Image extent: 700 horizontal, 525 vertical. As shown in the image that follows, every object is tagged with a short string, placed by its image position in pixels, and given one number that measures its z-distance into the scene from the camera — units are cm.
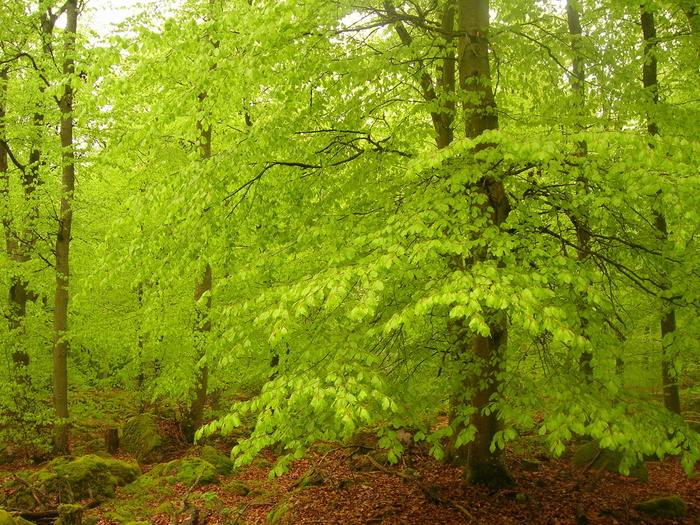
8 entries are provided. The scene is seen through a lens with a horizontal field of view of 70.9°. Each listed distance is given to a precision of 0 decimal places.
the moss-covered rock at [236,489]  966
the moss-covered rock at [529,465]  965
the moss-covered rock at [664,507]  754
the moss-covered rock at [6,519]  629
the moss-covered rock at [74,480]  846
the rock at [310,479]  941
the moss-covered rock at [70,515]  730
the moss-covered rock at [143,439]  1271
